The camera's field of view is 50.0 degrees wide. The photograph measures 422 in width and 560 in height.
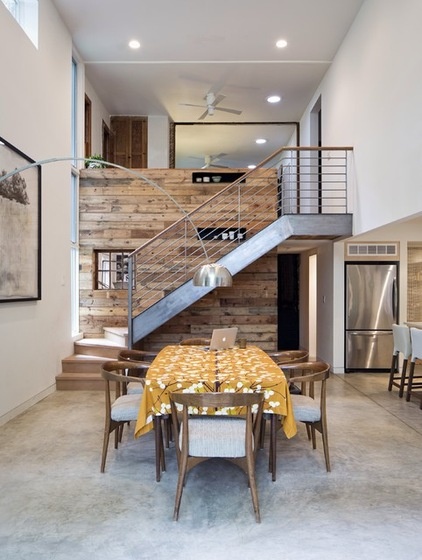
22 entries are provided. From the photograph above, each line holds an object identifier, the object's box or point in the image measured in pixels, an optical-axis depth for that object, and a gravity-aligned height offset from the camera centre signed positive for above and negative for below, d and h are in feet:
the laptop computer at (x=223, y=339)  14.51 -1.94
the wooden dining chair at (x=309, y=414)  11.23 -3.47
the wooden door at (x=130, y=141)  33.24 +10.28
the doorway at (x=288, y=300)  35.73 -1.61
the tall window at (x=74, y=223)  24.39 +3.05
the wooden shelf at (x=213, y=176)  26.50 +6.17
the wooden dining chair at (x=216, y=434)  8.86 -3.19
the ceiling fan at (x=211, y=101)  29.09 +11.72
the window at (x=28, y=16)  18.29 +10.64
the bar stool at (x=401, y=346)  19.40 -2.90
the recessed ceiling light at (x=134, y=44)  23.67 +12.46
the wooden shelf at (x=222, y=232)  24.97 +2.56
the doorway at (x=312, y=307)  32.07 -1.93
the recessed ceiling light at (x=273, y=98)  30.56 +12.38
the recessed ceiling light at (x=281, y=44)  23.63 +12.47
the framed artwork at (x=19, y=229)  15.21 +1.81
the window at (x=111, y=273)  28.39 +0.45
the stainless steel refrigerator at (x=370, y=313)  25.08 -1.83
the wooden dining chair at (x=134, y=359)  13.81 -2.63
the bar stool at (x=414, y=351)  18.13 -2.87
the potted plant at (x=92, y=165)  25.82 +6.51
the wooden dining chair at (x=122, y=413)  11.07 -3.49
